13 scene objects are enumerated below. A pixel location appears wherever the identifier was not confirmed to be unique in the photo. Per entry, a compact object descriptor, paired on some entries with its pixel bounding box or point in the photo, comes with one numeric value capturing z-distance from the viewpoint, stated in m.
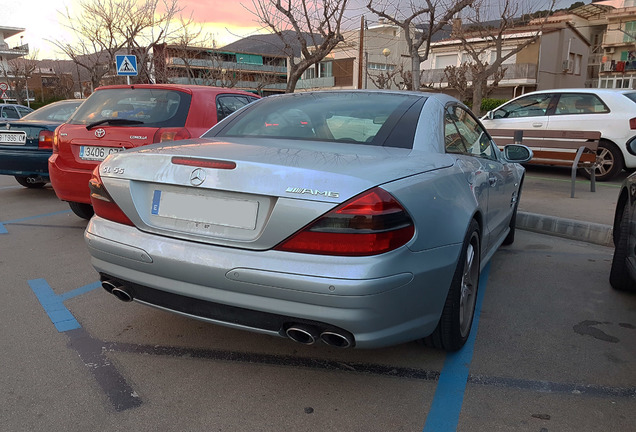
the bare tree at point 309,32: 11.43
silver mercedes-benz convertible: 1.99
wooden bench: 7.62
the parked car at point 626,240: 3.37
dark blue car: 6.82
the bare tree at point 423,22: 11.22
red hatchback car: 4.68
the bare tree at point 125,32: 21.27
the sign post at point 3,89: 24.94
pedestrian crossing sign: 13.03
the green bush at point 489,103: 34.75
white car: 8.43
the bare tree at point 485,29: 15.38
